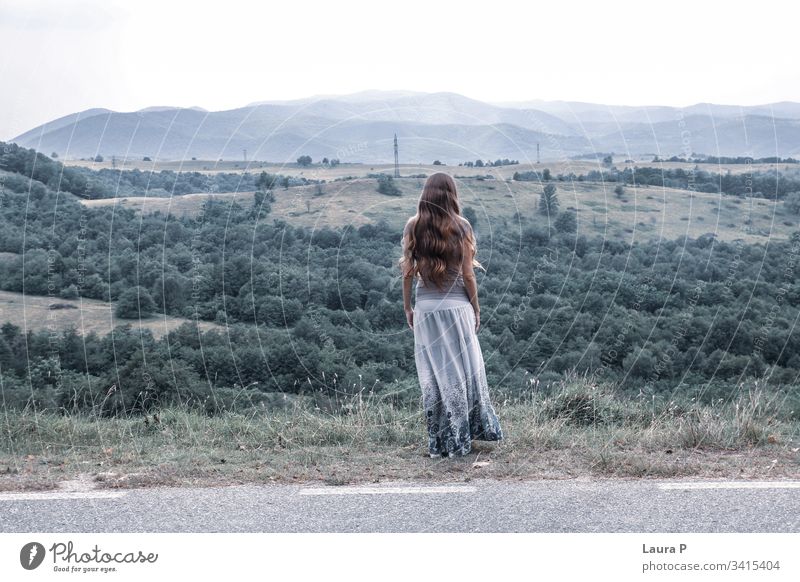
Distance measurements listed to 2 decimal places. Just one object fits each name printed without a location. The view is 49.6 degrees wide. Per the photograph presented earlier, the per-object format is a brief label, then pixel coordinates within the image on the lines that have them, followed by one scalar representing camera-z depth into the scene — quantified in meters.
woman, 5.66
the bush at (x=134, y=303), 24.25
